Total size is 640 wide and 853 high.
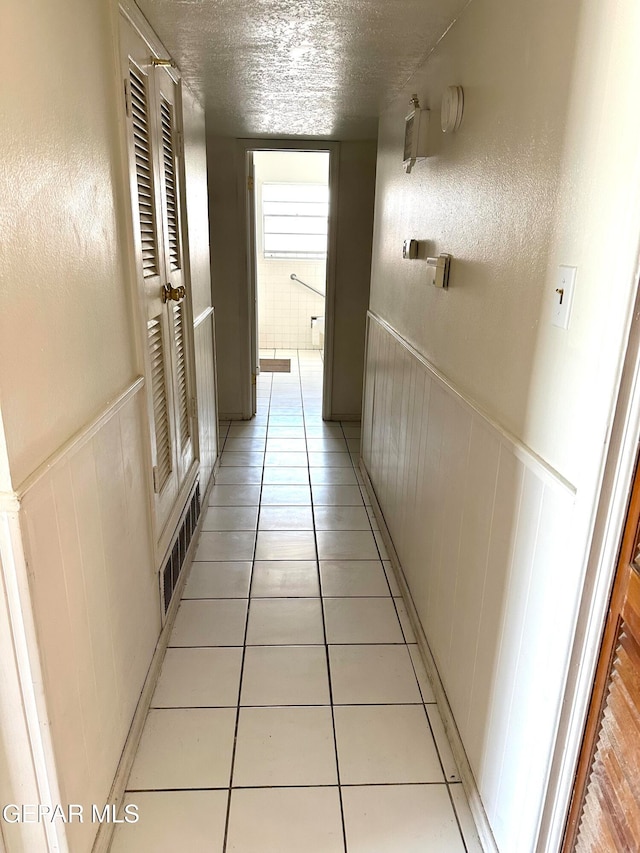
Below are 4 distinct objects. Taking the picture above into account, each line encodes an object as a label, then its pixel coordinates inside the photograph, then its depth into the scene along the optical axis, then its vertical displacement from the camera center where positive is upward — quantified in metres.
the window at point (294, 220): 6.75 +0.32
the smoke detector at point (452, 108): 1.60 +0.39
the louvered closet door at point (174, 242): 2.09 +0.01
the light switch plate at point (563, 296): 1.01 -0.07
